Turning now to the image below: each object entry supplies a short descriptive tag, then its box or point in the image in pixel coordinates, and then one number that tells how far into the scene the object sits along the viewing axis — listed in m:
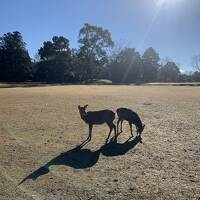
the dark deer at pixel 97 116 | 8.02
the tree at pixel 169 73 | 56.67
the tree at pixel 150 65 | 54.00
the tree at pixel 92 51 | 51.05
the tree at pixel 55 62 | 48.34
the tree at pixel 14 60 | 46.92
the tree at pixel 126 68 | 52.61
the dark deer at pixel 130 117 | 8.45
